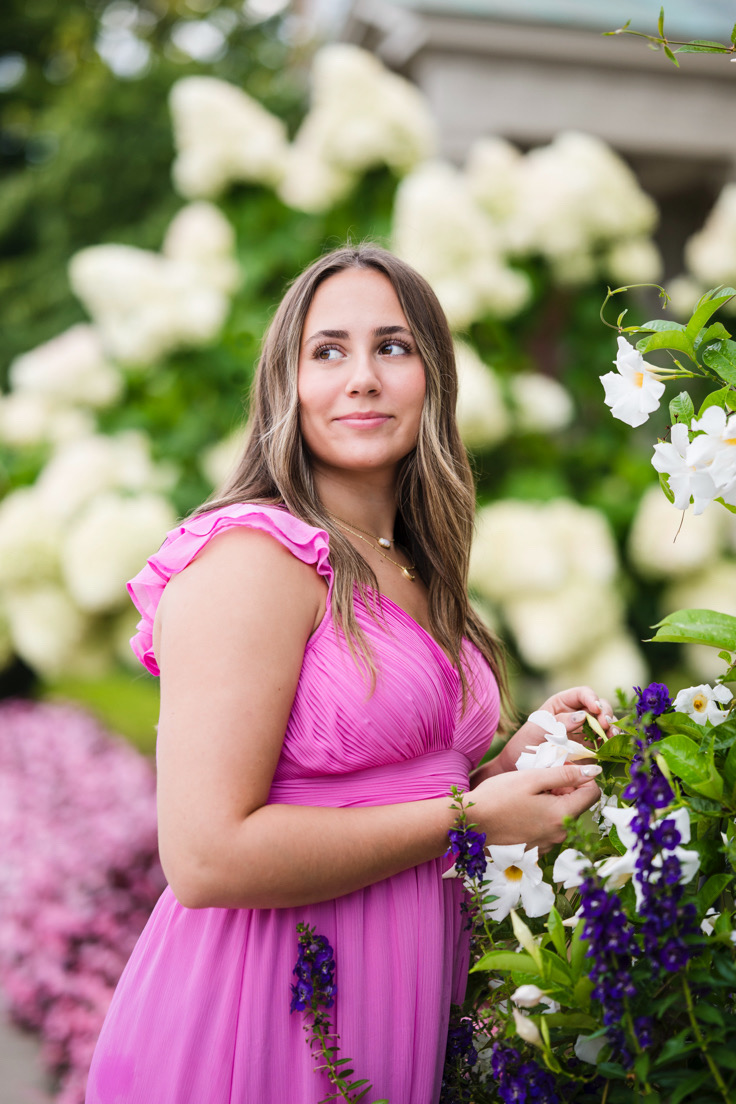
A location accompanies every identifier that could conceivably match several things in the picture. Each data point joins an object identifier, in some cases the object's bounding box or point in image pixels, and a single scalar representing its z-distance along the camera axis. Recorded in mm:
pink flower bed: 3478
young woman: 2334
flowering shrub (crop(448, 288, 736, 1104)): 2152
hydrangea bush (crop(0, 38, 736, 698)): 3655
